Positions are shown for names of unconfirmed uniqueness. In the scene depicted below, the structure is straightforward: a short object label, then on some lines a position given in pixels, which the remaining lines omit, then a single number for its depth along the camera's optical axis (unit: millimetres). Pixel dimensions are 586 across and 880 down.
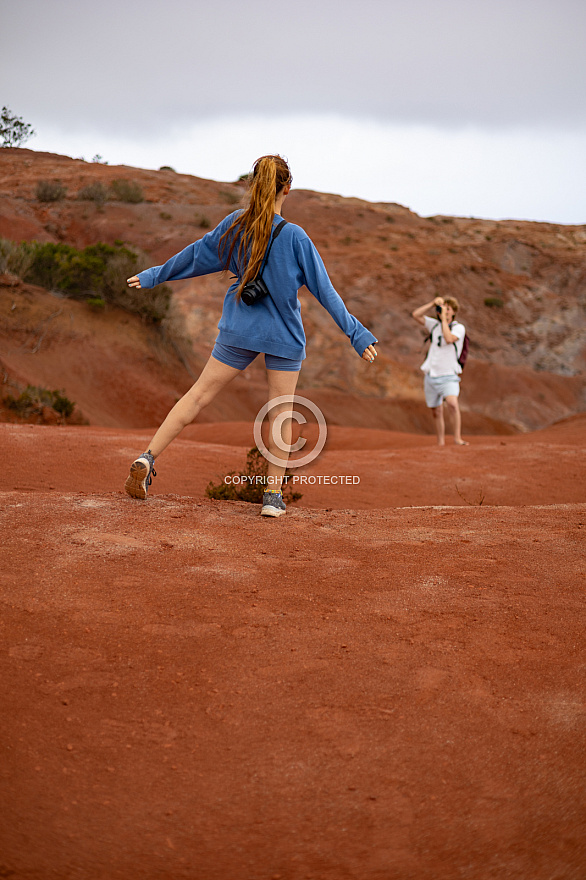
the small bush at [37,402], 12461
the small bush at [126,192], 32156
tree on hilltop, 36344
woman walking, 4113
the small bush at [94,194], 31078
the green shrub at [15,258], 17375
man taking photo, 9680
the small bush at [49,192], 30250
